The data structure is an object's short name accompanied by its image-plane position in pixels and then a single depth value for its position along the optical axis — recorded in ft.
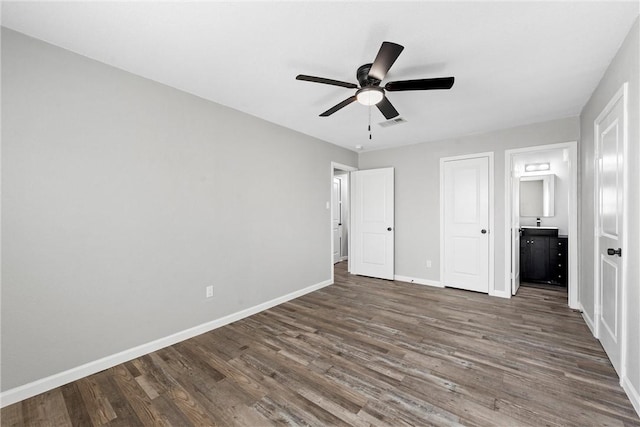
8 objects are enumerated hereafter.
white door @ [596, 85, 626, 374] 6.62
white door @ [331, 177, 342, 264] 22.26
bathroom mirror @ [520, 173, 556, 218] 17.16
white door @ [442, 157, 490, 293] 13.78
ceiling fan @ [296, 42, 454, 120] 5.76
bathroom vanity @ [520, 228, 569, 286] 15.20
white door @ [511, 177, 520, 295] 13.42
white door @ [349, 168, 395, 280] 16.58
